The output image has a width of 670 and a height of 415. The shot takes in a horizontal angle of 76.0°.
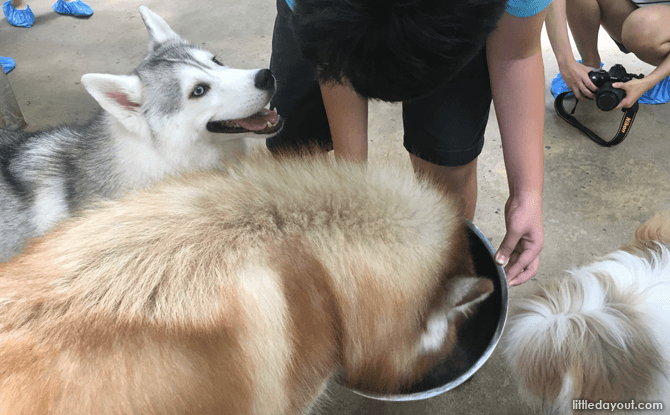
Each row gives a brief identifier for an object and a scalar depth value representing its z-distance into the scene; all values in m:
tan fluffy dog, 0.59
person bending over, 0.63
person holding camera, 2.03
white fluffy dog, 0.95
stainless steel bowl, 0.83
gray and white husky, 1.26
